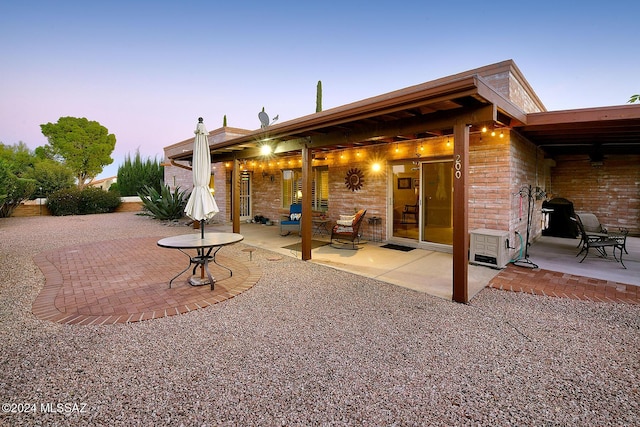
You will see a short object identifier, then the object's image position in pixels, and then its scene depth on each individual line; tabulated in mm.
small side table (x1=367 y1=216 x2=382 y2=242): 7443
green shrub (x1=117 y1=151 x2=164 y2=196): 17812
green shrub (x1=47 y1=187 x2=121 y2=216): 13367
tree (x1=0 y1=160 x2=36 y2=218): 11523
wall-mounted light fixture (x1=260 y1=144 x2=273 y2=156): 6727
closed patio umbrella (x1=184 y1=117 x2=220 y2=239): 4191
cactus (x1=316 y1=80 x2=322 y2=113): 11203
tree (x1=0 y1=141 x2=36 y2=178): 21781
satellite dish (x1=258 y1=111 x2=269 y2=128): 7270
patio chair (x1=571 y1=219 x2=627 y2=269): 5393
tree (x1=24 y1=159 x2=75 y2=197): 13898
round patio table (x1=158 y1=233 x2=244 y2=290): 3717
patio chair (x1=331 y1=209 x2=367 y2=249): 6570
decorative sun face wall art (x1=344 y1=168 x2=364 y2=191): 7745
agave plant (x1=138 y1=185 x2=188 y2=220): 11133
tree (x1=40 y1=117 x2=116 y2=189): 24156
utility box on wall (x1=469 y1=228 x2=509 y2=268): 4969
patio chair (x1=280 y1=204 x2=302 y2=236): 8297
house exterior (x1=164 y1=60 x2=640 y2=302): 3619
